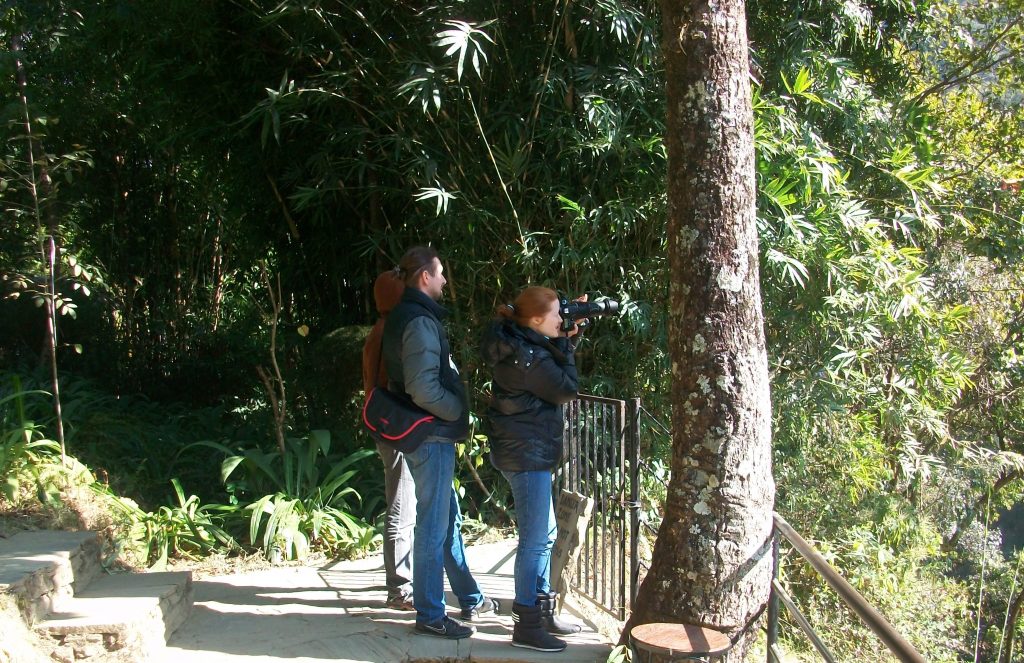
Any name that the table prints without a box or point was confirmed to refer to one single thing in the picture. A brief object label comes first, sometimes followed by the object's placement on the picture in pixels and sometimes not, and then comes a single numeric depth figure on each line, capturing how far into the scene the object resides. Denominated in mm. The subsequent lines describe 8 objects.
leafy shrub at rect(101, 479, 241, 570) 4785
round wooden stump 2654
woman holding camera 3287
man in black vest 3277
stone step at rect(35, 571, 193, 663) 3357
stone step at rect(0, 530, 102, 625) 3385
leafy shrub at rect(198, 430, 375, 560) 4910
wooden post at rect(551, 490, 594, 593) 3582
